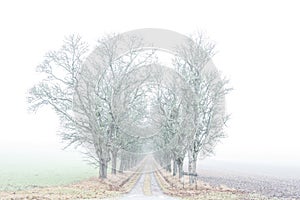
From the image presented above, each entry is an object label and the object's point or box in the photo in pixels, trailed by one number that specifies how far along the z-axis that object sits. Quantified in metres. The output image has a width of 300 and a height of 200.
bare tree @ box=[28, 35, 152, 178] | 36.31
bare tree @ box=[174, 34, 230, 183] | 34.53
